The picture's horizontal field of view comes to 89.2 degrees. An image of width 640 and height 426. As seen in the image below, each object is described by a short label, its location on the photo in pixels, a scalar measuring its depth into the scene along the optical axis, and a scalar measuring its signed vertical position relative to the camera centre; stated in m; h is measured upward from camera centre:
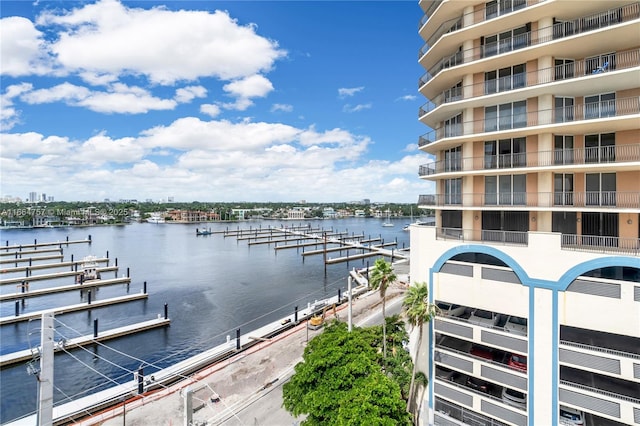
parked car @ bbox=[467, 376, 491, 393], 19.20 -10.76
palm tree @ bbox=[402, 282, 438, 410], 18.44 -5.84
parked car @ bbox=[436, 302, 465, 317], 20.26 -6.67
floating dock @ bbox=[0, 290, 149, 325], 43.97 -14.38
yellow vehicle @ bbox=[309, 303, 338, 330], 35.88 -12.75
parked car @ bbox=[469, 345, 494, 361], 19.70 -8.97
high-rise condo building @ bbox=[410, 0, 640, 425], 15.43 -0.84
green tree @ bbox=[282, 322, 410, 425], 14.67 -8.97
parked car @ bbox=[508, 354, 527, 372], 17.87 -8.78
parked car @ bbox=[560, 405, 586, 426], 15.81 -10.43
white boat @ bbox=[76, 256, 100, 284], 65.06 -12.42
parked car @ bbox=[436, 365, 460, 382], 20.03 -10.45
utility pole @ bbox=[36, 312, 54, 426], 12.58 -6.36
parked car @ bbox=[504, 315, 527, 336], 17.67 -6.70
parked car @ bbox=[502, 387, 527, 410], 17.17 -10.47
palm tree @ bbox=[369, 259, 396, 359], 23.20 -5.02
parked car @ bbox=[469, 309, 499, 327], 19.20 -6.86
